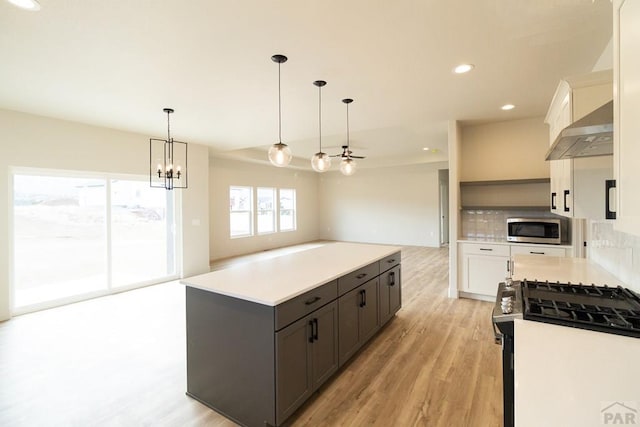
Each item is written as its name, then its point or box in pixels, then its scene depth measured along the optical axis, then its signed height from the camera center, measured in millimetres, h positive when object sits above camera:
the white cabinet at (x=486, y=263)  4055 -742
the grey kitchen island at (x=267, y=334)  1824 -844
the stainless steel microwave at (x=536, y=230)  3955 -264
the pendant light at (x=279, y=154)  2859 +572
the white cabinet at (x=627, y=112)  1016 +366
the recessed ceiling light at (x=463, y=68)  2733 +1359
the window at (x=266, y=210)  9216 +100
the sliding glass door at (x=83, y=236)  4121 -356
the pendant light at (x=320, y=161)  3367 +591
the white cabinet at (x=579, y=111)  1852 +666
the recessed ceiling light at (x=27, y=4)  1799 +1307
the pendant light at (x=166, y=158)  5410 +1066
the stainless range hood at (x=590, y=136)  1337 +375
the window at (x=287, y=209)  10047 +137
